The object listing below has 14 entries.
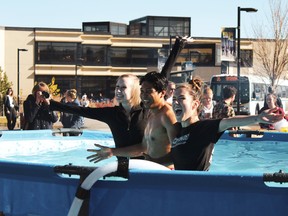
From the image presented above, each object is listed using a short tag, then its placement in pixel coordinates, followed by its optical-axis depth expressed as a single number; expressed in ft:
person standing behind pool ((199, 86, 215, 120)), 31.73
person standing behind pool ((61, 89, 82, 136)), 38.50
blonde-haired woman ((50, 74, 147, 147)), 18.16
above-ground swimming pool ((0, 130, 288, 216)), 11.32
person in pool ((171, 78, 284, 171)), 13.97
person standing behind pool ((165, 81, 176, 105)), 30.43
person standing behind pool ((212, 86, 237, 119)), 29.45
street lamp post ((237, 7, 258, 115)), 77.54
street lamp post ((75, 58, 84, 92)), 197.88
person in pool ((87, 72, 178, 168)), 15.53
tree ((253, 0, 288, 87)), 139.64
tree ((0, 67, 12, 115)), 159.35
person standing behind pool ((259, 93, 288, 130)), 35.12
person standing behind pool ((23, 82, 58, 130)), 31.71
